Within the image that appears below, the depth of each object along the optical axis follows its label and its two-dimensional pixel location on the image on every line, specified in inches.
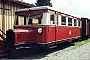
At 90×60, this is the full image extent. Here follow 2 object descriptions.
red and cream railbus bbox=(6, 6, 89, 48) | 199.3
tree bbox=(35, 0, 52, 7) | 875.1
